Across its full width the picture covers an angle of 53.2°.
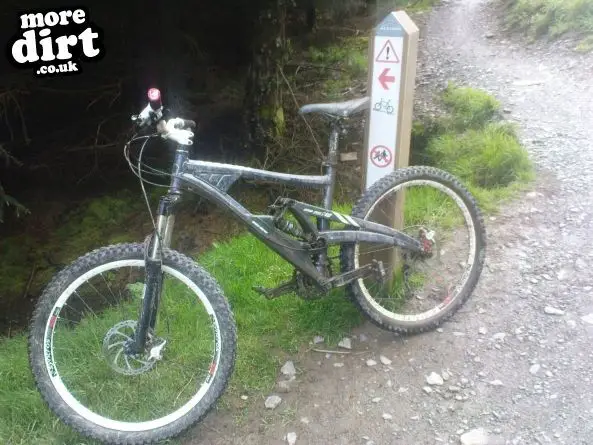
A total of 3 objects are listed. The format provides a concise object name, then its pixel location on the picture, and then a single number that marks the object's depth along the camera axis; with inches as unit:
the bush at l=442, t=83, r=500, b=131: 255.8
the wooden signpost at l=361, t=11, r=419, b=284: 130.3
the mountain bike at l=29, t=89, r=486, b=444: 111.5
